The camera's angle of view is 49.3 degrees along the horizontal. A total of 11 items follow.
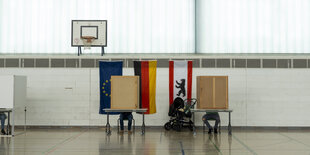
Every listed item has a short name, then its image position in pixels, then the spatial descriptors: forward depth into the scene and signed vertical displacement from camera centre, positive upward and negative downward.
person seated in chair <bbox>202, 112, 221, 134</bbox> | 9.74 -1.07
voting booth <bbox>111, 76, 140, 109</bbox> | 9.70 -0.33
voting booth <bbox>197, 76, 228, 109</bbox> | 9.76 -0.33
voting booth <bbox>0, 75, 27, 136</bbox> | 8.99 -0.34
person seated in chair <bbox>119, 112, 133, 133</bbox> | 10.00 -1.11
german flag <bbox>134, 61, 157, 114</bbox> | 10.73 -0.08
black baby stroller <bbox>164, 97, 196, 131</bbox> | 10.15 -1.01
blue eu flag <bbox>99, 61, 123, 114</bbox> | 10.71 +0.21
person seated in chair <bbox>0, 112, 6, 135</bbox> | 9.23 -1.04
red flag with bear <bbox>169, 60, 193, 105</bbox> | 10.83 +0.02
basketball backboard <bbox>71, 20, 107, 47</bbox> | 11.17 +1.61
